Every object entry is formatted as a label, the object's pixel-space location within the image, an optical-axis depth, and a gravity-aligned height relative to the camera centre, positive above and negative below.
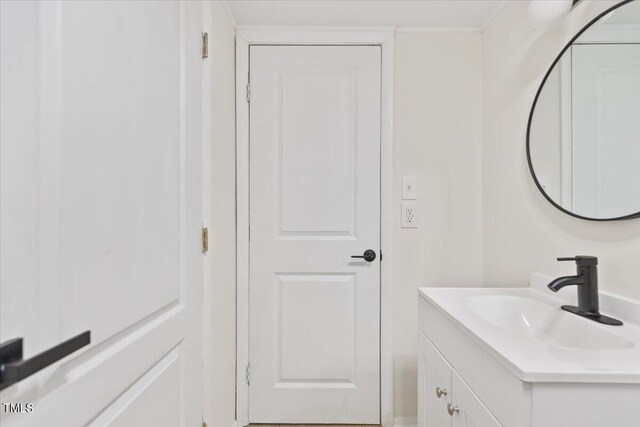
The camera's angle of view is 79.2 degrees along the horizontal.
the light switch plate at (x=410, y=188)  2.09 +0.14
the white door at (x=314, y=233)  2.08 -0.11
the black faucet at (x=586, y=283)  1.16 -0.21
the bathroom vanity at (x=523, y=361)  0.77 -0.35
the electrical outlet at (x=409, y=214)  2.09 +0.00
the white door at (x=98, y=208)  0.60 +0.01
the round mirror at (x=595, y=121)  1.15 +0.31
